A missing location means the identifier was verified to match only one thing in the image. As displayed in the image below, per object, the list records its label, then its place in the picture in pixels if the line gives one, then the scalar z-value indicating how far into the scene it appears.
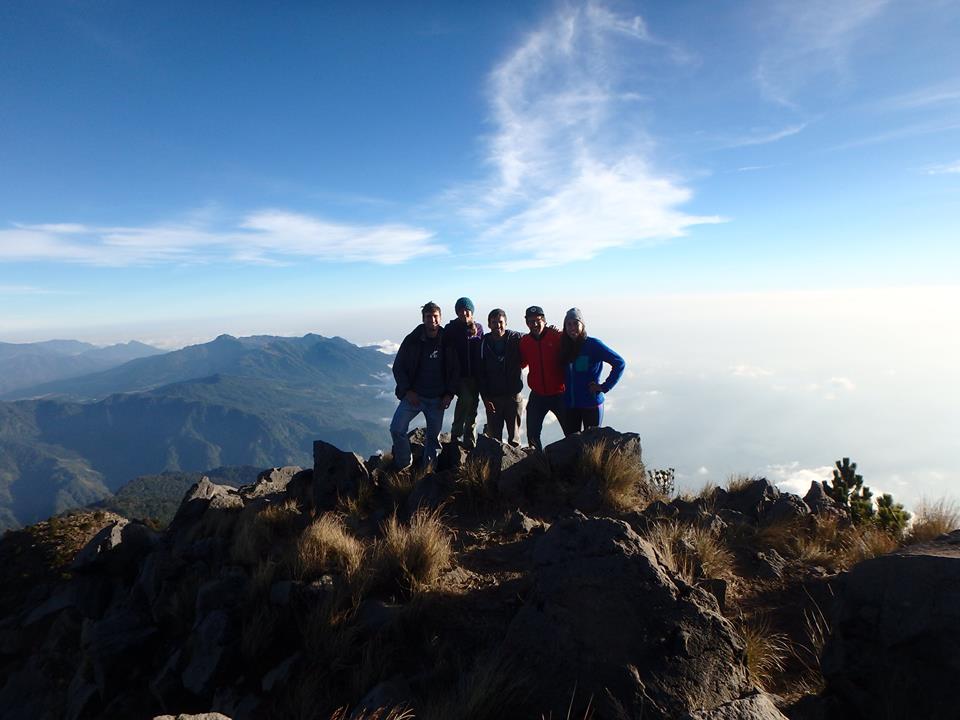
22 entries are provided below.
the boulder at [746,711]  2.76
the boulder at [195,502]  10.64
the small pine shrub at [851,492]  7.43
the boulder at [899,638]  2.91
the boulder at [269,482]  11.90
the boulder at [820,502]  7.48
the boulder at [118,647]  6.21
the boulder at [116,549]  9.80
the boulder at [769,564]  5.68
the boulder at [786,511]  7.23
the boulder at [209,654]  4.94
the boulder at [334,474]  9.09
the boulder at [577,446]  8.48
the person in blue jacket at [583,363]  9.10
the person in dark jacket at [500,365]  9.87
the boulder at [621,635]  3.32
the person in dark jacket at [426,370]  8.80
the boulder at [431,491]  8.11
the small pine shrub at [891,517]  6.56
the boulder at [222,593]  5.88
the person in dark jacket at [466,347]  9.33
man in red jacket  9.53
